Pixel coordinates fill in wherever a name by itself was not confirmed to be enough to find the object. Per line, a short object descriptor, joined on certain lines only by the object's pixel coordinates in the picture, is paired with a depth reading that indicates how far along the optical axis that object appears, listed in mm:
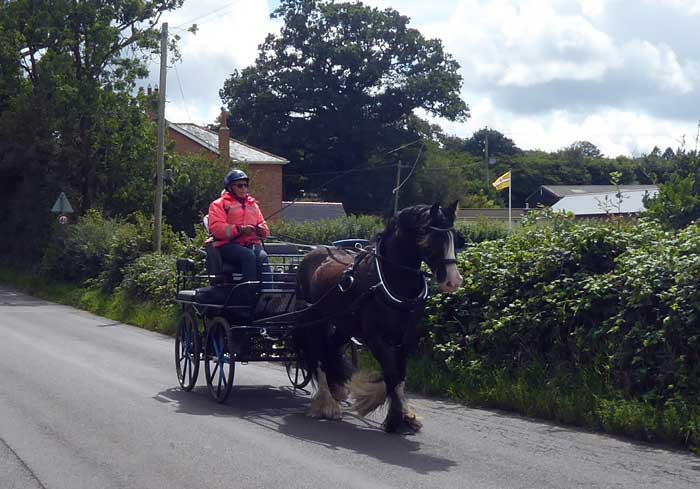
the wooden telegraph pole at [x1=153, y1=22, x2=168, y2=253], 26766
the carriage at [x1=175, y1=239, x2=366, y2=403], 9773
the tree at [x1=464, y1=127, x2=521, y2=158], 95875
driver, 10078
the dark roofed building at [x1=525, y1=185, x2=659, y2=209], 75275
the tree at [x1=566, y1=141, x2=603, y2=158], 105438
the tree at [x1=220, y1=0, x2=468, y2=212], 66062
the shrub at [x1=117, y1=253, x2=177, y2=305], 19688
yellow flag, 45094
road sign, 30906
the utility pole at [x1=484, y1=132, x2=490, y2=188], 78012
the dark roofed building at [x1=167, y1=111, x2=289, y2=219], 53750
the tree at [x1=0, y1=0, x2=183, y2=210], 34312
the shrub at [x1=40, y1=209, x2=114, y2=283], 27141
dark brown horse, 8094
